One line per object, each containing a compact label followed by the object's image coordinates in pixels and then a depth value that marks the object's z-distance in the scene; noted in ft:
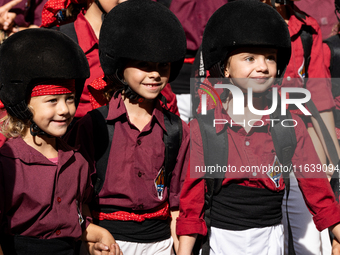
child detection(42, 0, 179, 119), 24.36
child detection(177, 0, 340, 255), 20.88
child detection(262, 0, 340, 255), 28.50
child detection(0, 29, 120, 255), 17.48
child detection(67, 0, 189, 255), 20.51
